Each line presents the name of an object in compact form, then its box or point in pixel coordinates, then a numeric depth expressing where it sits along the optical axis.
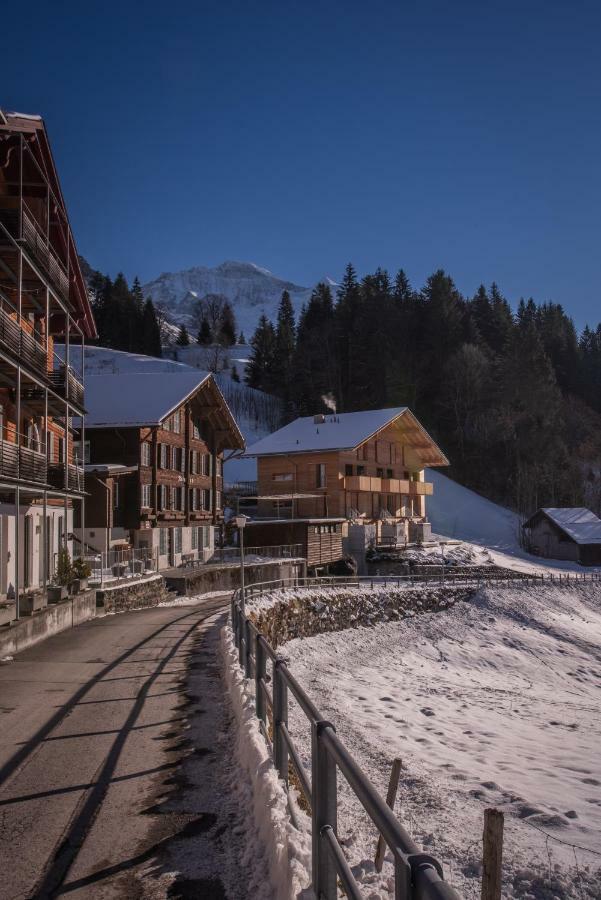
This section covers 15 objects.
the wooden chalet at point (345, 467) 50.78
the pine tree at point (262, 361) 104.74
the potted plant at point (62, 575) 20.84
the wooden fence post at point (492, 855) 4.87
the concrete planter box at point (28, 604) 17.64
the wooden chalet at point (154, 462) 36.72
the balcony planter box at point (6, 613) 16.75
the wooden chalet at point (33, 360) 19.38
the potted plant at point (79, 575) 22.67
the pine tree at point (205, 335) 130.77
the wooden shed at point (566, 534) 60.91
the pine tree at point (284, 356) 99.69
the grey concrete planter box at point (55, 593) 20.30
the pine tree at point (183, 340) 132.25
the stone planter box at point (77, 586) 22.55
